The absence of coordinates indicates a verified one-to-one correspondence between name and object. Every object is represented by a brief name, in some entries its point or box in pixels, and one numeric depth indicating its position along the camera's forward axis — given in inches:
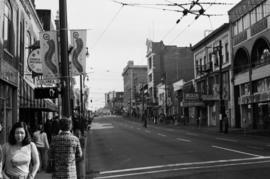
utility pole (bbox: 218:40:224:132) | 1509.6
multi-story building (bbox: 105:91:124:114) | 6916.8
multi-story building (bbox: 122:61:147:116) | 5261.8
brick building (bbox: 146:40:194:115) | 3656.5
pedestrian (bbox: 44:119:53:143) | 698.2
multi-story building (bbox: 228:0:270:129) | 1473.9
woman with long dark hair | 233.9
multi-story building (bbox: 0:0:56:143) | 681.0
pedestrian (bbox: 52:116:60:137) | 516.6
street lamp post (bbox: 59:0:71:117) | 382.0
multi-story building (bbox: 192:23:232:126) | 1876.2
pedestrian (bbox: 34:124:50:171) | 538.0
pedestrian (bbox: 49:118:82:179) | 272.4
